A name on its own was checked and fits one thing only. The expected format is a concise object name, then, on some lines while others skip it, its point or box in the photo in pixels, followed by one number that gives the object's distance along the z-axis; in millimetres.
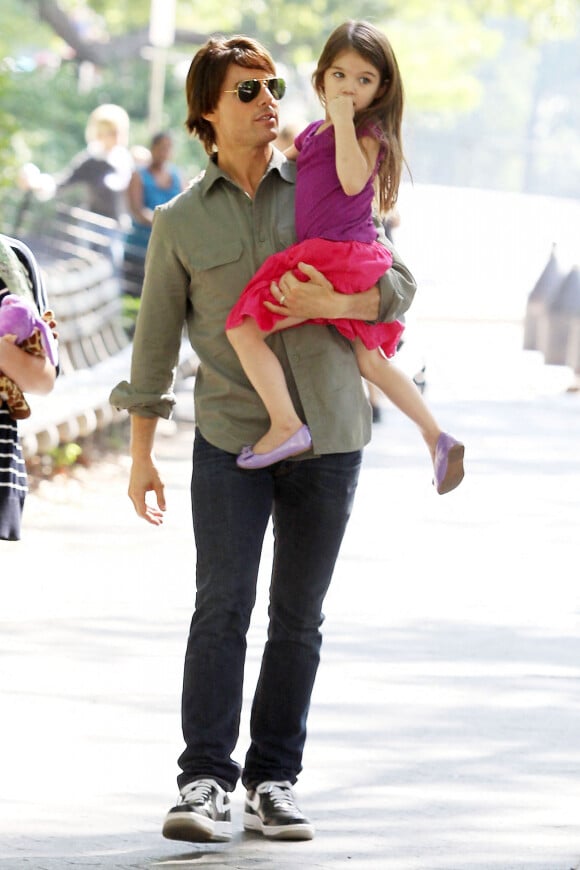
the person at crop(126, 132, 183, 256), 28719
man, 9445
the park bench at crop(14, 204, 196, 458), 21172
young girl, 9359
